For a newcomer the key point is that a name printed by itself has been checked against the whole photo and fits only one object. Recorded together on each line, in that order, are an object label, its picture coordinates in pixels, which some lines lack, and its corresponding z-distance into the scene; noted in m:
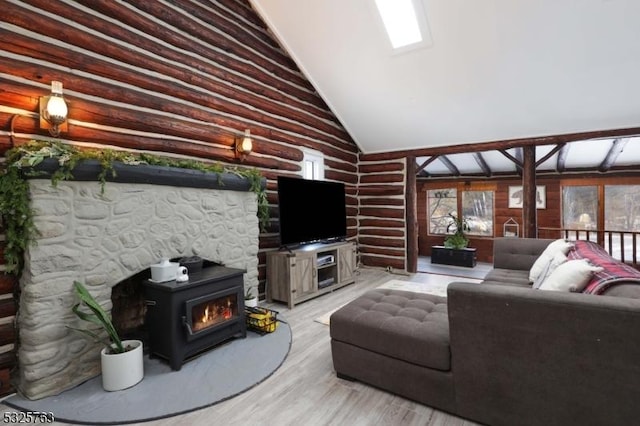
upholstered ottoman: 2.07
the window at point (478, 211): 8.70
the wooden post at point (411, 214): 6.37
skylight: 3.87
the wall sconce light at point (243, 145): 4.13
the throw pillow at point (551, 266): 2.87
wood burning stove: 2.59
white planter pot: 2.33
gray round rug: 2.10
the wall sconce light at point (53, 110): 2.51
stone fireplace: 2.25
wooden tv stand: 4.27
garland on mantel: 2.18
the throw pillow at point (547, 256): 3.25
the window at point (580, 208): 7.55
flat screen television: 4.36
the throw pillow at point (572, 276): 2.13
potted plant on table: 7.79
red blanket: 1.91
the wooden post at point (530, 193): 5.39
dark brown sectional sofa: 1.60
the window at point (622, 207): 7.19
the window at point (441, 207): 9.15
